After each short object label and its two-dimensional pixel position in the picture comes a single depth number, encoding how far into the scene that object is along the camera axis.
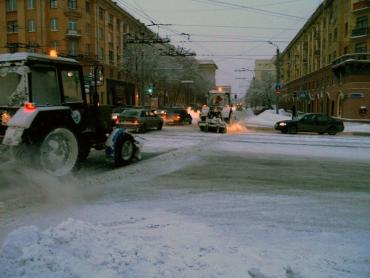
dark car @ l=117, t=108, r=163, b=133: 23.72
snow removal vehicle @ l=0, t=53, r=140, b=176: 7.71
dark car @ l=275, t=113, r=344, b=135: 25.69
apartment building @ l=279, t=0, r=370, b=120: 42.03
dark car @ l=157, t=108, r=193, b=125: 33.66
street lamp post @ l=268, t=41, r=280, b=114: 42.99
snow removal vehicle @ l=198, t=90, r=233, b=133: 25.61
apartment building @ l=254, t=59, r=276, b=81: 180.80
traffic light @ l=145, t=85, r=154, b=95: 48.18
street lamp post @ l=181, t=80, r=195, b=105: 94.19
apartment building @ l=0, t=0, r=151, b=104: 49.41
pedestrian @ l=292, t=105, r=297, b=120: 38.55
